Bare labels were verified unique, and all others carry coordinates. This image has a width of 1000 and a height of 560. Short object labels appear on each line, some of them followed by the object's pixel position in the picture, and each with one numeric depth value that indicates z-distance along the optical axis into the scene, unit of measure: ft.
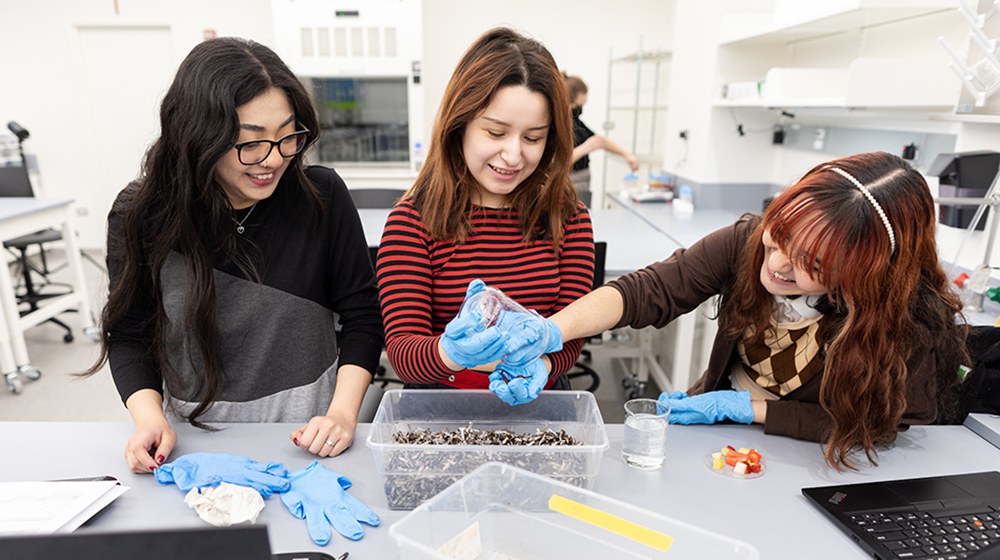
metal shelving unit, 14.10
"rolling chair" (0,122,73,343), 10.25
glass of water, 3.01
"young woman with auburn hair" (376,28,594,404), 3.25
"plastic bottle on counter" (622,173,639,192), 12.86
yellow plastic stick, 2.26
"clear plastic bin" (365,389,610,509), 2.61
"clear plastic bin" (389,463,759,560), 2.24
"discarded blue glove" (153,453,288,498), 2.73
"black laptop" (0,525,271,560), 1.37
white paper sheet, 2.40
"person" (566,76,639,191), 11.99
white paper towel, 2.52
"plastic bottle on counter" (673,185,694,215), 10.59
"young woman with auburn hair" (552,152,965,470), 2.95
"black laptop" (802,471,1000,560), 2.45
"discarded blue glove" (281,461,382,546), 2.52
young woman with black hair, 3.22
